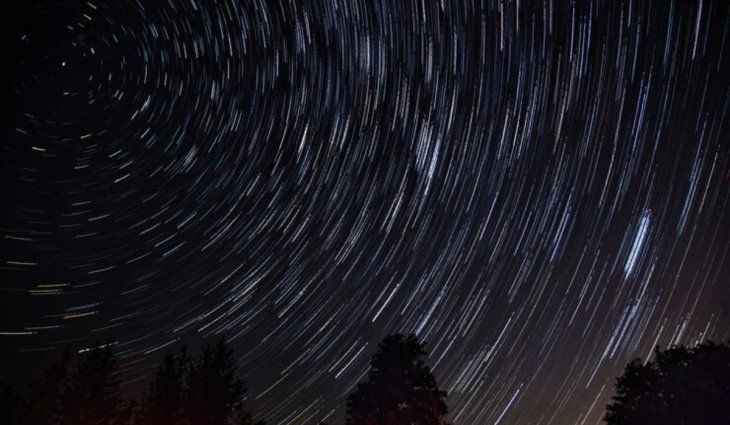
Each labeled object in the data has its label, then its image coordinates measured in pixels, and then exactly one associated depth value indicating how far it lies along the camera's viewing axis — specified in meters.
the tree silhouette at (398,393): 12.84
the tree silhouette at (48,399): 18.20
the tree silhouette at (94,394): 18.12
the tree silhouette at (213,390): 16.47
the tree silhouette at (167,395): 16.94
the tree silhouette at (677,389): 13.68
